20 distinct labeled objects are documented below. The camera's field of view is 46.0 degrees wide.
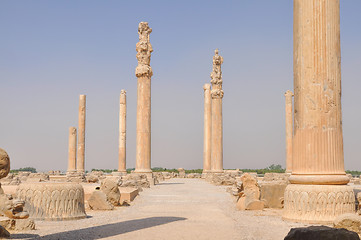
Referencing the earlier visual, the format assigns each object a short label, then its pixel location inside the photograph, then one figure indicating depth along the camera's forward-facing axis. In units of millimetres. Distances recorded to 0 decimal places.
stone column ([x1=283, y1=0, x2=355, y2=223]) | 9203
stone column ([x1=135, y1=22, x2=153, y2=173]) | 24672
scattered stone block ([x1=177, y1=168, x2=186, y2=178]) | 46081
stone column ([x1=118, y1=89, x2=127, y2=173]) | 36250
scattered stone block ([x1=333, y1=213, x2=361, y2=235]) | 7797
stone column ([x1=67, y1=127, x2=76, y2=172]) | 37991
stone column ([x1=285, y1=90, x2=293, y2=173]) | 32531
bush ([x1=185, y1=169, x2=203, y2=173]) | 54525
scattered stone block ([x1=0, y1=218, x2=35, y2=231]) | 7723
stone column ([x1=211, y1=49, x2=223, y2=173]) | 29734
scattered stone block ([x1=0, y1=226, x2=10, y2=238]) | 6802
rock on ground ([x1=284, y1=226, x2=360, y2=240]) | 4488
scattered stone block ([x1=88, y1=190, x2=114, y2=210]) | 12742
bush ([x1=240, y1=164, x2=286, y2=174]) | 54125
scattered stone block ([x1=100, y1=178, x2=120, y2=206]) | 13734
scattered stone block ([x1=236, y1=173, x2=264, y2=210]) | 12550
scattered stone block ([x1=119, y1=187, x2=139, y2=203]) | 15245
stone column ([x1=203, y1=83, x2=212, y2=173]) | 36562
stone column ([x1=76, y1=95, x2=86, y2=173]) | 37719
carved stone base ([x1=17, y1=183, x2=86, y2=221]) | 10016
